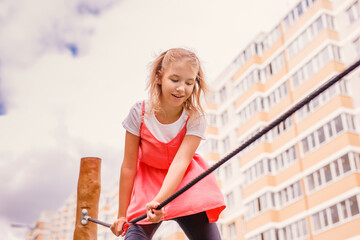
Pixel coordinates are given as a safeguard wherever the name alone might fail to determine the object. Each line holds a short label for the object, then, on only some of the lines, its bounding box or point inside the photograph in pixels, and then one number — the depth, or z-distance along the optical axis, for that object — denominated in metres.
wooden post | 3.92
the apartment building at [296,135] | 17.41
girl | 2.01
